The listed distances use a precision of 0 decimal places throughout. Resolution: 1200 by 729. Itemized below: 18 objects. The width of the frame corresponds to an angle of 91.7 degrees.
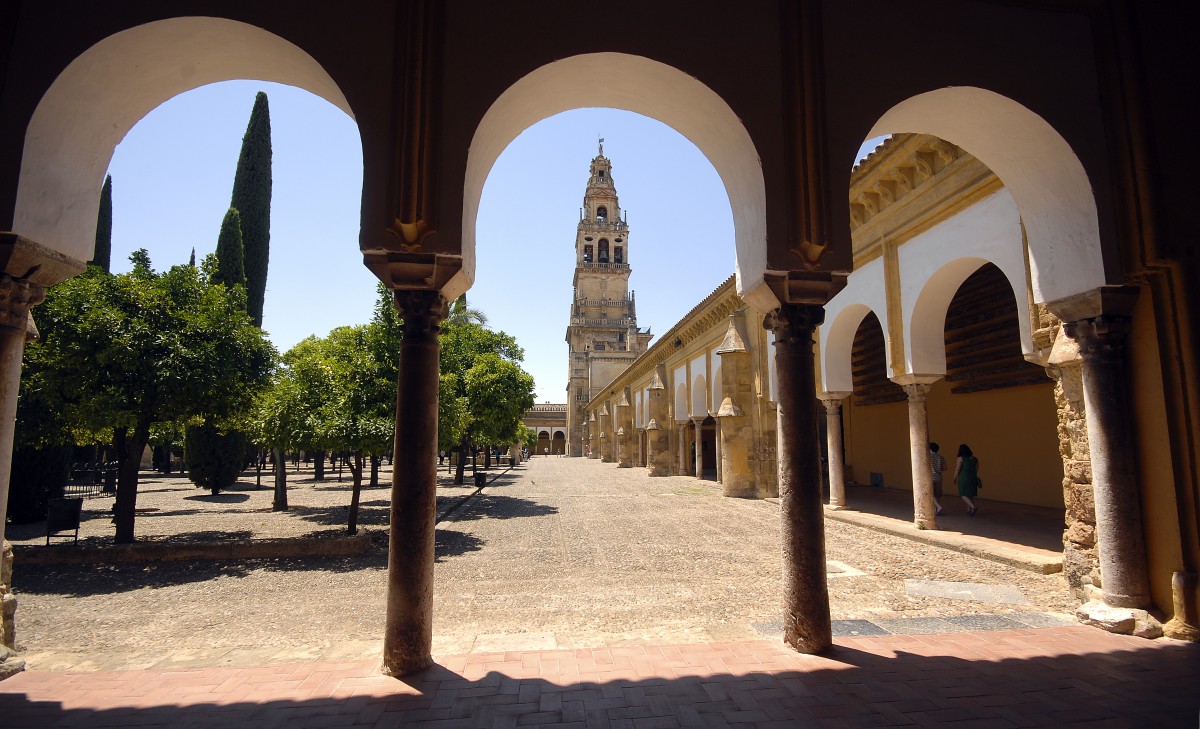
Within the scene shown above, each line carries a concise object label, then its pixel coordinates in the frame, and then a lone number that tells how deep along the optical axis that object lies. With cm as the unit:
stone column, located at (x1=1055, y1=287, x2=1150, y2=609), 470
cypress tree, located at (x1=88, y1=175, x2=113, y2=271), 2484
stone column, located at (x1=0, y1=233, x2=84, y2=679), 377
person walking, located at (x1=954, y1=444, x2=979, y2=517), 1171
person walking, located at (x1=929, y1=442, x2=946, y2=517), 1235
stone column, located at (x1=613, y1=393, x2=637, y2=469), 3806
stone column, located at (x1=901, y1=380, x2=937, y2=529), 1013
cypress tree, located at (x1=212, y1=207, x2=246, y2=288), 1992
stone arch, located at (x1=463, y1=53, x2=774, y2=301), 444
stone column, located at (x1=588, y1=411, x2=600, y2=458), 5456
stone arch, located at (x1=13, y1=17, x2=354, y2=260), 396
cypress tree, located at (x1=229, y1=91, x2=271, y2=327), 2244
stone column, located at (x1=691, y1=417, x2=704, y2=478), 2240
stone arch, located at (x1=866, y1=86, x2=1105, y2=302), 485
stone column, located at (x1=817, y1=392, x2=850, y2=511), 1284
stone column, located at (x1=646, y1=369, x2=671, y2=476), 2831
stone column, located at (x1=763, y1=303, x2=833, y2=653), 412
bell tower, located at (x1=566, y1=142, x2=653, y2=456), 6212
